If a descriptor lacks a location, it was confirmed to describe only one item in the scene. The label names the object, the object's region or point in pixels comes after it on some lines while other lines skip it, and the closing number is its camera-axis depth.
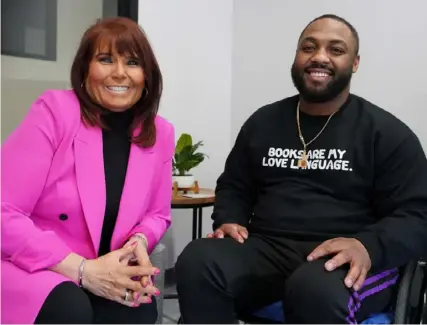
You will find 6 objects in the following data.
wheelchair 1.43
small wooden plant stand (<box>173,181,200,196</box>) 2.56
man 1.39
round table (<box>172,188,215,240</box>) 2.41
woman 1.30
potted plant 2.60
